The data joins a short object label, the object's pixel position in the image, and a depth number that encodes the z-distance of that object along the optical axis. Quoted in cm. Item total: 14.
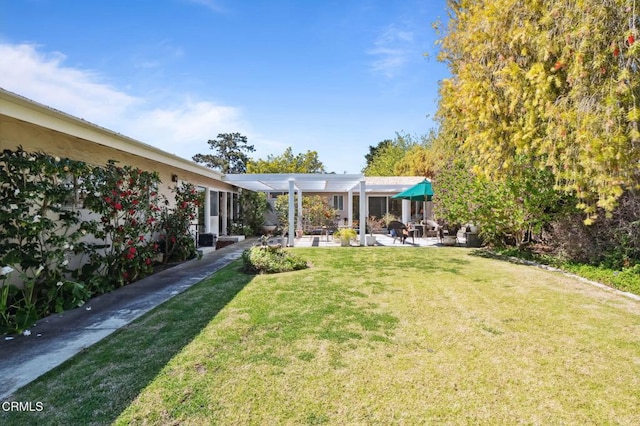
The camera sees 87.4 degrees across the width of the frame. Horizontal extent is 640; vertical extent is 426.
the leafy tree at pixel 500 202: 1023
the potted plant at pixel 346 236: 1496
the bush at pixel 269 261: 908
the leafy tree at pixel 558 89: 471
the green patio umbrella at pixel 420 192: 1566
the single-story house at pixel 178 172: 558
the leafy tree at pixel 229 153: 5750
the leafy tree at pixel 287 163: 3394
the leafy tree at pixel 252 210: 2072
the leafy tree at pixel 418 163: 3047
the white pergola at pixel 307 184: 1469
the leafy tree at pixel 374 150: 4858
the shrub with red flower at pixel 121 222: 706
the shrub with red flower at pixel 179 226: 1035
